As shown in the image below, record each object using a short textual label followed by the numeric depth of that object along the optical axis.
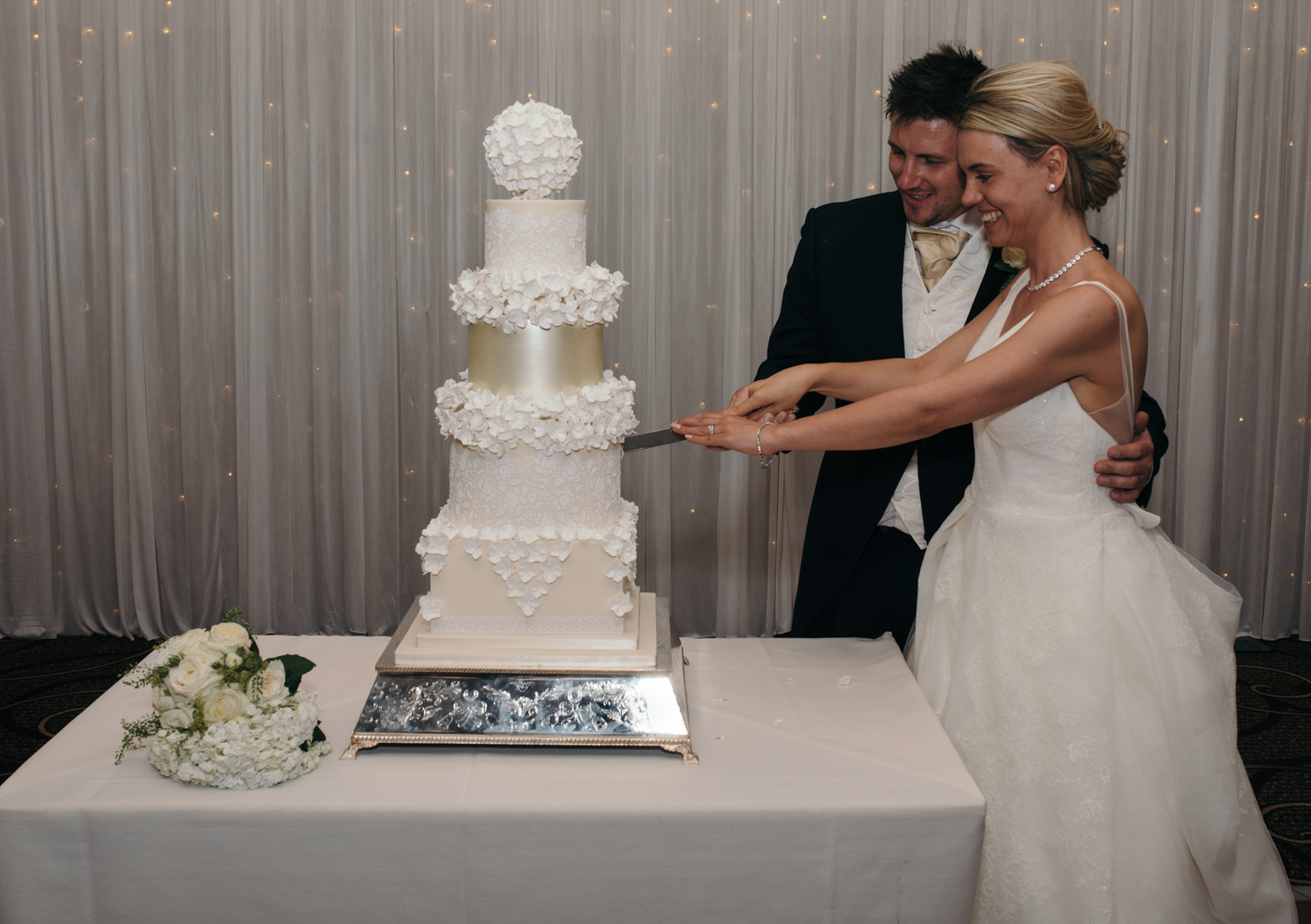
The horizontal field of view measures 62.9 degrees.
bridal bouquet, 1.71
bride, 1.90
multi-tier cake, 1.95
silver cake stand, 1.85
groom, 2.50
